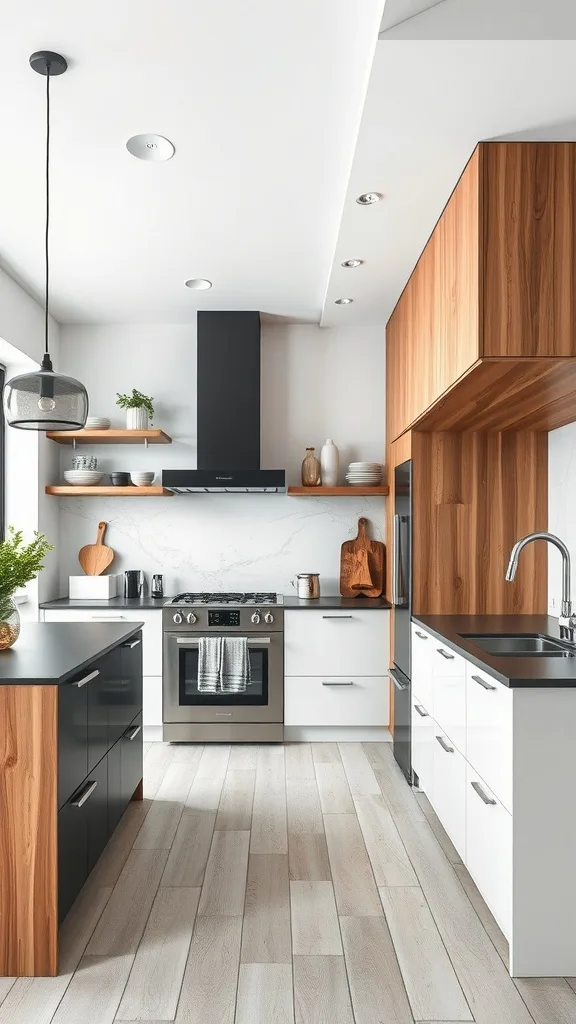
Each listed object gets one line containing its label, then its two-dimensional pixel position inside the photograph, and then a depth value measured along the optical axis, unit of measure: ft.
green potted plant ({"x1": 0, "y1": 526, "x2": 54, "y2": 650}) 8.09
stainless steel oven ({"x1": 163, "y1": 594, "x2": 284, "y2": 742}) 14.28
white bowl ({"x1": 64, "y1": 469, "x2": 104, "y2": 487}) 15.62
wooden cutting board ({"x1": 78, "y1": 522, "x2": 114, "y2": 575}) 16.29
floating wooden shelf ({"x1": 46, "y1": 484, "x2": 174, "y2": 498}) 15.30
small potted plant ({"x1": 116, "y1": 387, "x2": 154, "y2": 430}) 15.52
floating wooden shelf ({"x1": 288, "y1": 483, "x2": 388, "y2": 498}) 15.26
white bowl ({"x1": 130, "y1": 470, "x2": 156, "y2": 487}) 15.56
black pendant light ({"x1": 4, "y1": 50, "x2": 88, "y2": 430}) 7.68
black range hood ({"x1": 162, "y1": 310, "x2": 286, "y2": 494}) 15.28
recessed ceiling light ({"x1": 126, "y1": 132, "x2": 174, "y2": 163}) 8.79
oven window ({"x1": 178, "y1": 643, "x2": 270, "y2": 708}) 14.32
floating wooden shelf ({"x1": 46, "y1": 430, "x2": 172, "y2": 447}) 15.17
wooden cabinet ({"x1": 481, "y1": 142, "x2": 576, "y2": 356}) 7.60
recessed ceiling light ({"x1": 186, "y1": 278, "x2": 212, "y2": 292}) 13.85
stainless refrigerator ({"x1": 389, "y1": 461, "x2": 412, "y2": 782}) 12.10
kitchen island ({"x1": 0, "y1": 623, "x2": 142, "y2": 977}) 6.79
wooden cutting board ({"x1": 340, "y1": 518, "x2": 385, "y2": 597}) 15.66
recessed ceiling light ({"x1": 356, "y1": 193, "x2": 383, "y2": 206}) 9.15
